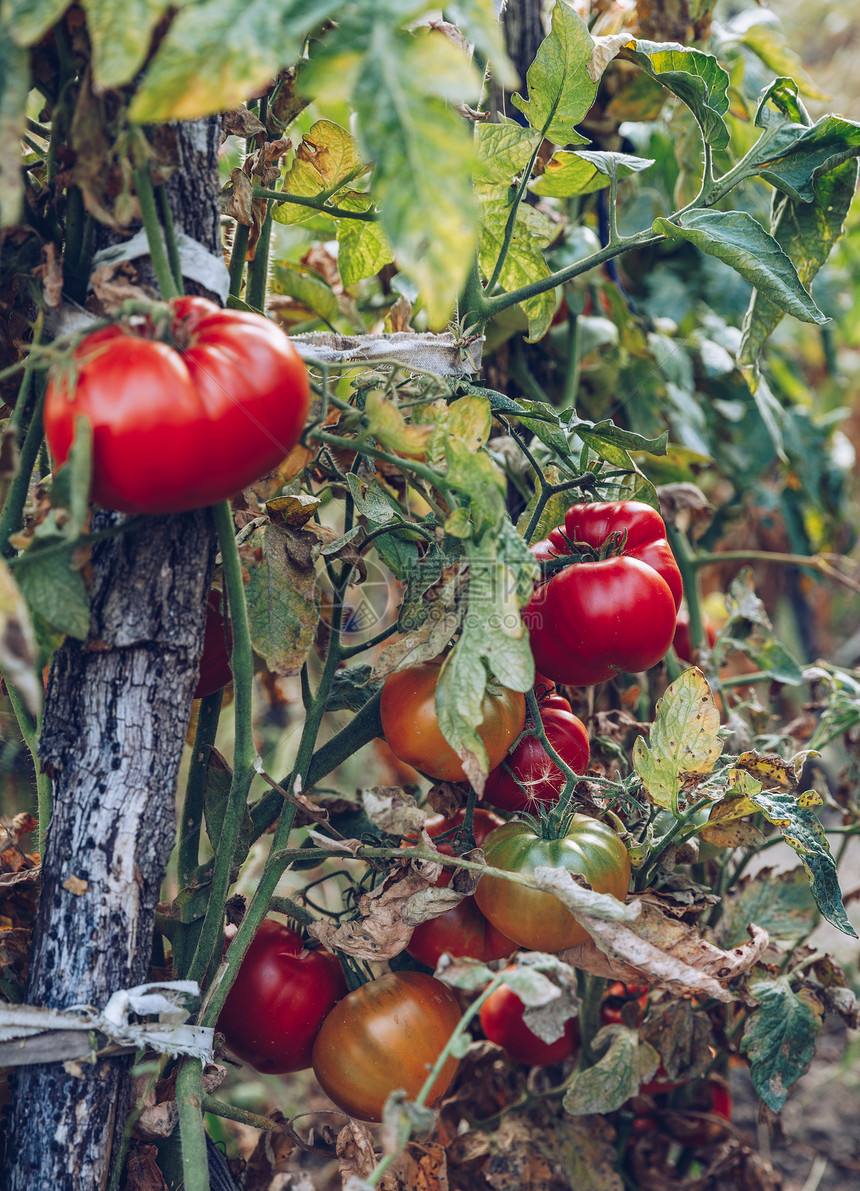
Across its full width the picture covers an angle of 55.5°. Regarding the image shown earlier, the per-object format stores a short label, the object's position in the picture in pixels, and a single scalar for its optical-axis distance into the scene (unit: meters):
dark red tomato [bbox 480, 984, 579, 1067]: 0.95
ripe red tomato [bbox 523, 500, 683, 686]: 0.71
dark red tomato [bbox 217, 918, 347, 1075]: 0.75
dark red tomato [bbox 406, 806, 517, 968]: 0.77
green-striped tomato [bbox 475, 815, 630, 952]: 0.67
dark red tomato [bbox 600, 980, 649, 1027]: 1.02
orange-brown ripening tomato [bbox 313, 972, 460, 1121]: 0.69
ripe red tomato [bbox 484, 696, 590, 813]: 0.76
